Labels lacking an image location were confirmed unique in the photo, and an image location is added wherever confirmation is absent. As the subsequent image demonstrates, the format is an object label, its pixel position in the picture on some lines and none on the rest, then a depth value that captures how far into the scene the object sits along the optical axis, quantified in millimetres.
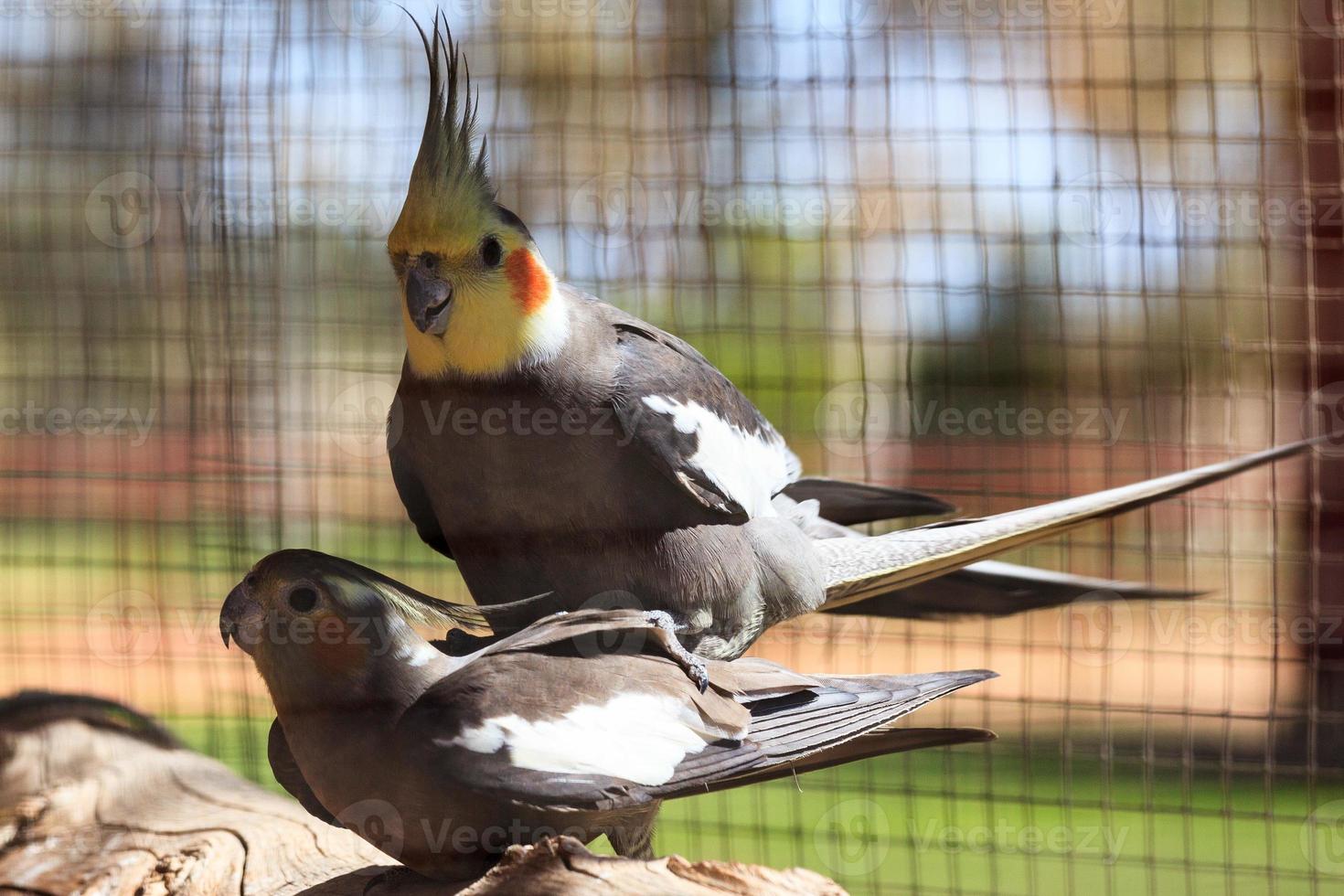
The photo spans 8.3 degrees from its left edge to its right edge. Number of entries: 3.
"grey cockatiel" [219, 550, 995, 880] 2285
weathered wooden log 2294
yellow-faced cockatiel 2310
